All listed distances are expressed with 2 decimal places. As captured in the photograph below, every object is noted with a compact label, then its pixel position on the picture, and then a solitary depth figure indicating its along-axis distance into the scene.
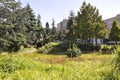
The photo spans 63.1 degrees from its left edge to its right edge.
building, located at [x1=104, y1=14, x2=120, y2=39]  32.29
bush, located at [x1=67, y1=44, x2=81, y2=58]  11.60
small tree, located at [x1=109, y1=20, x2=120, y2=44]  18.43
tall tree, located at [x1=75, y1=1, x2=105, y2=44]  16.92
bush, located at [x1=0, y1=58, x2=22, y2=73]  4.19
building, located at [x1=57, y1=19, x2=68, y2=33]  39.97
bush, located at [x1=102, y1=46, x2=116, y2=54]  13.52
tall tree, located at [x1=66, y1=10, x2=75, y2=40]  23.13
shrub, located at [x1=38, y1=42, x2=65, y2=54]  16.94
